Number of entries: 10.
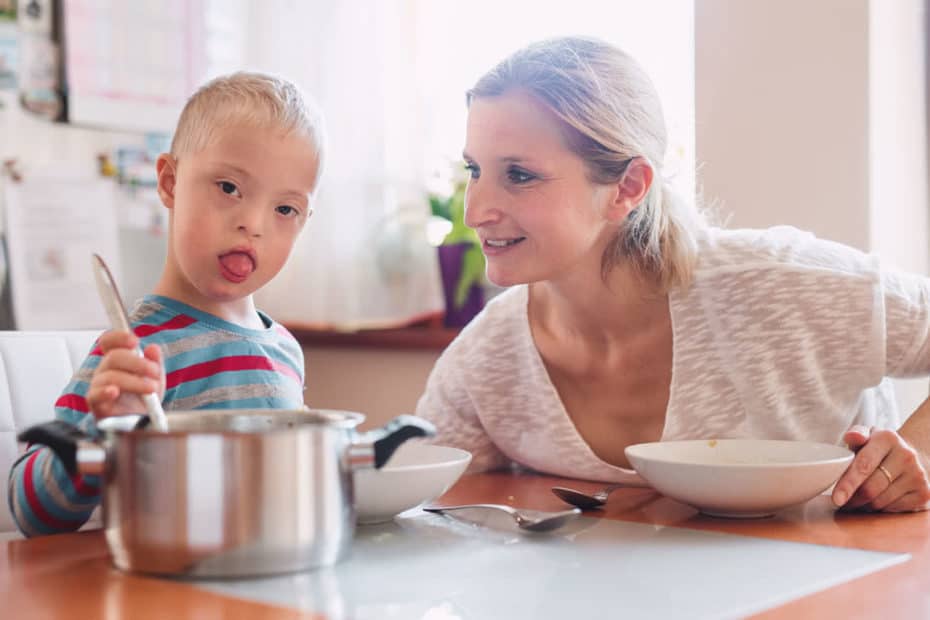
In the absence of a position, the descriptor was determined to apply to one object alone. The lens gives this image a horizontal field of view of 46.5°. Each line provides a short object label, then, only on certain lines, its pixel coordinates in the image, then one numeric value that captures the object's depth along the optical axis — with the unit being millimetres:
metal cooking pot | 694
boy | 1115
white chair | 1292
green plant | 2574
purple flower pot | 2607
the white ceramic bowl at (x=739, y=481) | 964
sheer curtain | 2711
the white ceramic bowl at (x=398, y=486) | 929
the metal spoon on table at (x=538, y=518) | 893
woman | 1454
